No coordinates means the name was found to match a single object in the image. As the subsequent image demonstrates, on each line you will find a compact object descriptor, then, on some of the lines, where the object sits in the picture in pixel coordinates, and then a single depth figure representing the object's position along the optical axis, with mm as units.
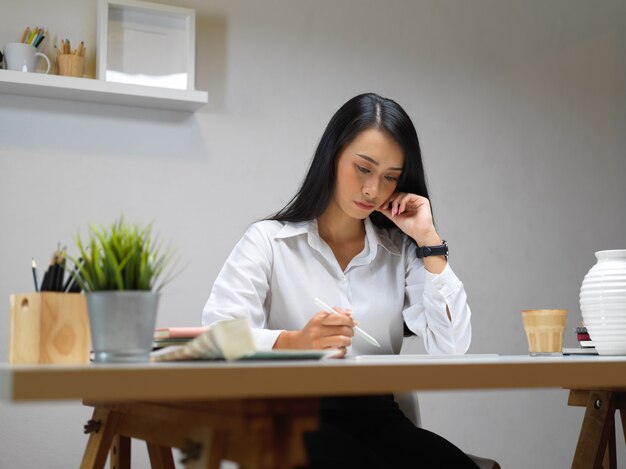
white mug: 2805
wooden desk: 769
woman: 2059
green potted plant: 1037
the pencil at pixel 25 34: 2855
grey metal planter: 1036
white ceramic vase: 1488
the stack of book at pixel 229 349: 963
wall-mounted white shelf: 2775
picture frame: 2953
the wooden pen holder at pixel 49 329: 1140
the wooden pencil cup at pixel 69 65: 2877
